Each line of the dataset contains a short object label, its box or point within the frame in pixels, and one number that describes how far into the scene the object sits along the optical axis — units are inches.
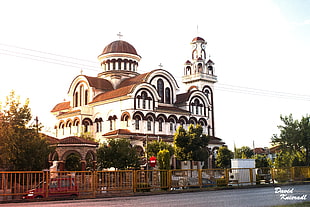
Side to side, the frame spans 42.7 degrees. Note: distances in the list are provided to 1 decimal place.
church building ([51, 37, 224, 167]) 1947.6
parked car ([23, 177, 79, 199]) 791.7
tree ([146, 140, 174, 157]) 1731.9
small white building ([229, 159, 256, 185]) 1097.5
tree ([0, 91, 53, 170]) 1008.9
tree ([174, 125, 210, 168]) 1765.5
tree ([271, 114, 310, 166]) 1533.0
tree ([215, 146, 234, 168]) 2116.1
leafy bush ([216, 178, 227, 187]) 1058.0
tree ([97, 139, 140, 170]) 1422.2
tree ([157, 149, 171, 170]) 1206.3
